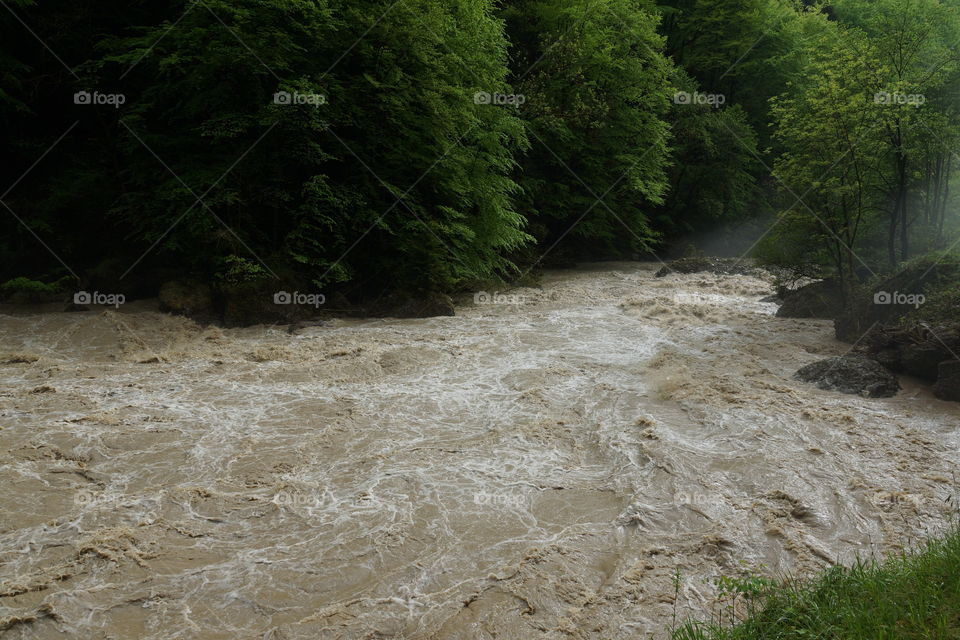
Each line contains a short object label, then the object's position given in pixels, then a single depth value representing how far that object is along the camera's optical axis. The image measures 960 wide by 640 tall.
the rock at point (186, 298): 12.53
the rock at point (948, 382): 8.70
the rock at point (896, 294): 11.09
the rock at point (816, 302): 14.70
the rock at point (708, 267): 22.39
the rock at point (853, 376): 9.11
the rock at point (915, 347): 9.25
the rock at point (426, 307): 14.50
